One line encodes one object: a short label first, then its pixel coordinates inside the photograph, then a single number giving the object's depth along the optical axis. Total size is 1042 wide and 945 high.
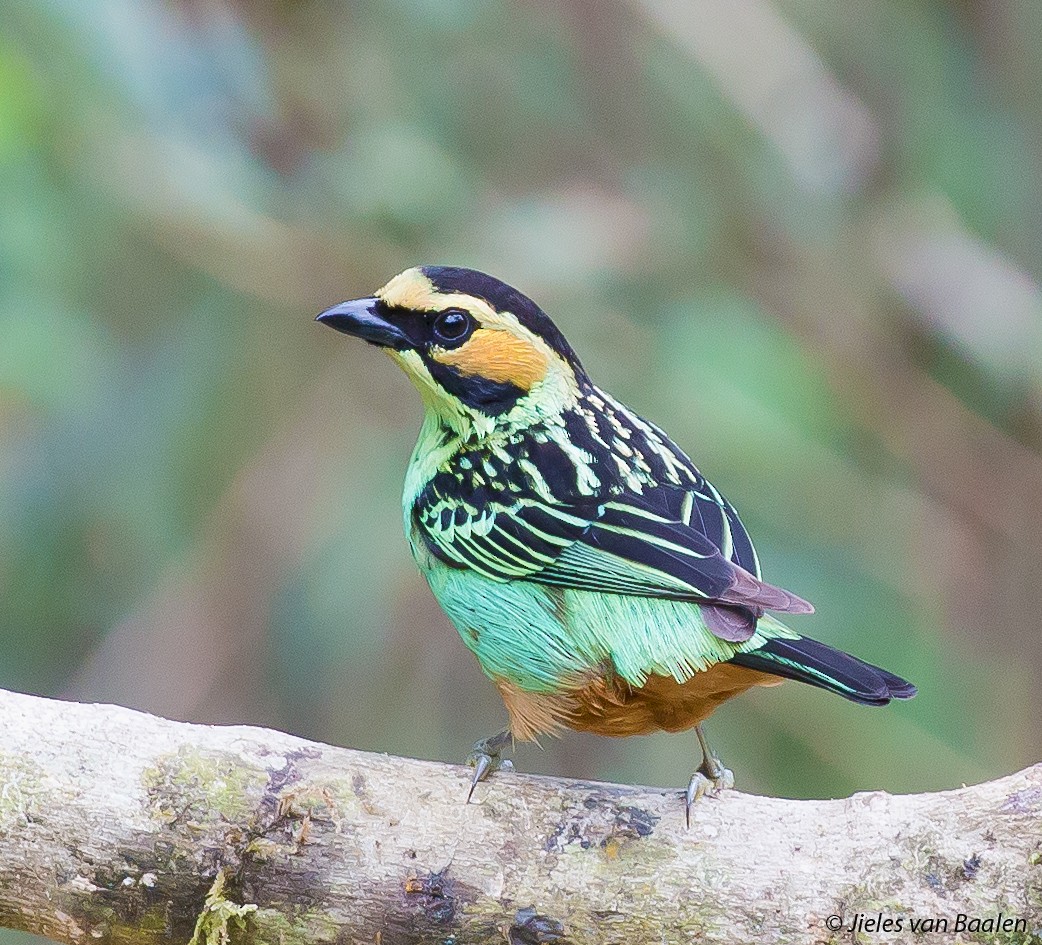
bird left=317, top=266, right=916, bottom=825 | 6.74
